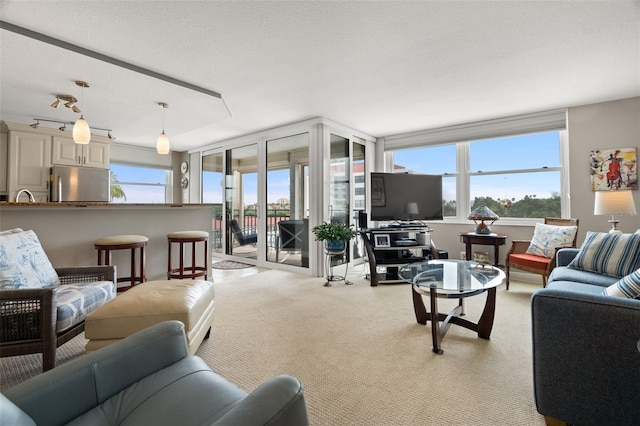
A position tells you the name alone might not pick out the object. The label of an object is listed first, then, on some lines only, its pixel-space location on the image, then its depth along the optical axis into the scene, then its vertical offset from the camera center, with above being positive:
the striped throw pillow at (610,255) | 2.25 -0.30
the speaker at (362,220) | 4.25 -0.03
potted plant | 3.85 -0.24
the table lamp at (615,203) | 3.05 +0.15
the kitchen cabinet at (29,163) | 4.11 +0.80
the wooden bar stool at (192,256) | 3.48 -0.47
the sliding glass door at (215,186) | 6.03 +0.69
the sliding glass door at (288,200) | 4.69 +0.29
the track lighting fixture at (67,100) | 3.09 +1.33
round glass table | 2.05 -0.49
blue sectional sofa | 1.12 -0.57
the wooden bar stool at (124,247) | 2.89 -0.28
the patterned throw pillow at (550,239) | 3.37 -0.25
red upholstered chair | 3.21 -0.48
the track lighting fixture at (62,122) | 4.07 +1.38
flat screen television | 4.30 +0.31
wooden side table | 3.94 -0.31
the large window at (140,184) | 5.73 +0.72
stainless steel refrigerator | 4.34 +0.54
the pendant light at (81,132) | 2.78 +0.82
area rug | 5.01 -0.82
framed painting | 3.50 +0.58
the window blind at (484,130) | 3.98 +1.34
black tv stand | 3.95 -0.42
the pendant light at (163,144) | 3.41 +0.87
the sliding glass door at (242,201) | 5.38 +0.33
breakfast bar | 2.73 -0.06
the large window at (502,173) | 4.14 +0.67
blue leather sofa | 0.70 -0.55
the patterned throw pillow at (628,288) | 1.33 -0.33
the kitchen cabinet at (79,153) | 4.45 +1.03
